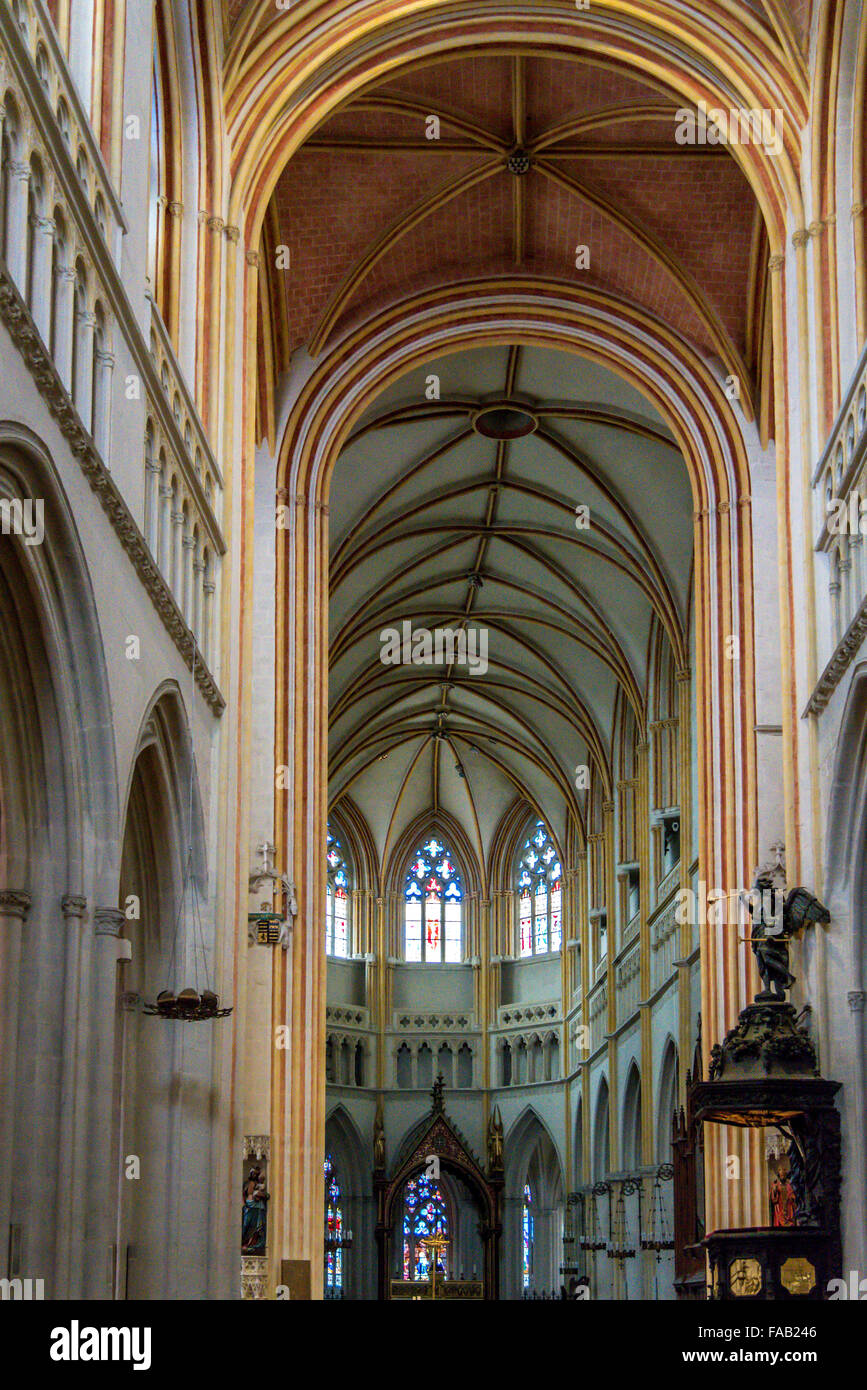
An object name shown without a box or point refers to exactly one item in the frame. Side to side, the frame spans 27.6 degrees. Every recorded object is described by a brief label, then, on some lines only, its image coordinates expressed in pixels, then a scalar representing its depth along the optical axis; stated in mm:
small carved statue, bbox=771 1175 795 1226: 17062
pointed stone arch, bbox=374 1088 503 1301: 38938
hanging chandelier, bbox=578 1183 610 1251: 35000
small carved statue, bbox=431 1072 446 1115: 39812
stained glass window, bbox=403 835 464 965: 43312
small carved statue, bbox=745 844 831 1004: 15664
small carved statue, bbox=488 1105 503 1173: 39656
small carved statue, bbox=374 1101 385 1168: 39562
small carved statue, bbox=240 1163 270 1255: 19266
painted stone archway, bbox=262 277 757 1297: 22172
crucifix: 37906
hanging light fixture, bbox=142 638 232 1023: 12797
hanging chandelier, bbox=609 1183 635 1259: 33000
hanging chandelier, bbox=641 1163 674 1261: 29536
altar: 36812
